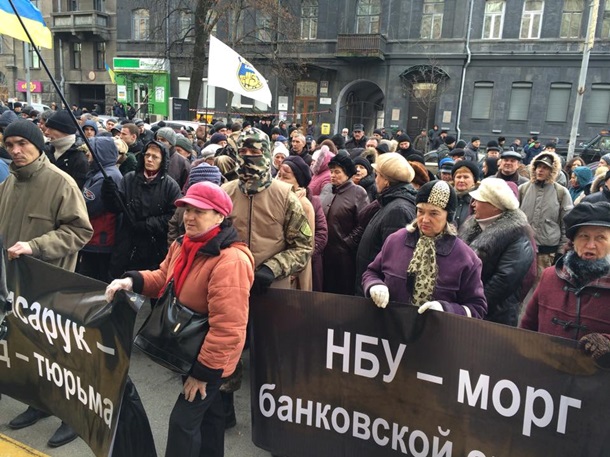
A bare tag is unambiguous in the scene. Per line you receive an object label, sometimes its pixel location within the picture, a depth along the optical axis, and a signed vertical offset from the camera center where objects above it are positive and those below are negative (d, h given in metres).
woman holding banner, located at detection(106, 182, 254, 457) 2.28 -0.77
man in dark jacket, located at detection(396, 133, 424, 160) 8.76 -0.01
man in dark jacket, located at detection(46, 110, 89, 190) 4.12 -0.23
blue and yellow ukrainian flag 5.48 +1.17
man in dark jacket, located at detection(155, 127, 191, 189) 5.70 -0.44
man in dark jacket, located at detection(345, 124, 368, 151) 10.82 +0.07
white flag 7.73 +1.00
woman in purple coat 2.59 -0.63
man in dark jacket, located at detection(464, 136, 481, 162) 9.94 -0.08
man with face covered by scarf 2.93 -0.47
